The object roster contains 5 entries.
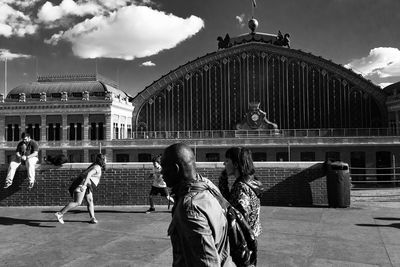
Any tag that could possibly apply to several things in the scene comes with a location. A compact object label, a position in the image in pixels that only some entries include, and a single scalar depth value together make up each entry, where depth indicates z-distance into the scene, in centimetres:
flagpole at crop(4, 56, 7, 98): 6047
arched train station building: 4775
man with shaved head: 261
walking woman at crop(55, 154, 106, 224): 1062
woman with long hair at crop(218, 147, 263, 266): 465
